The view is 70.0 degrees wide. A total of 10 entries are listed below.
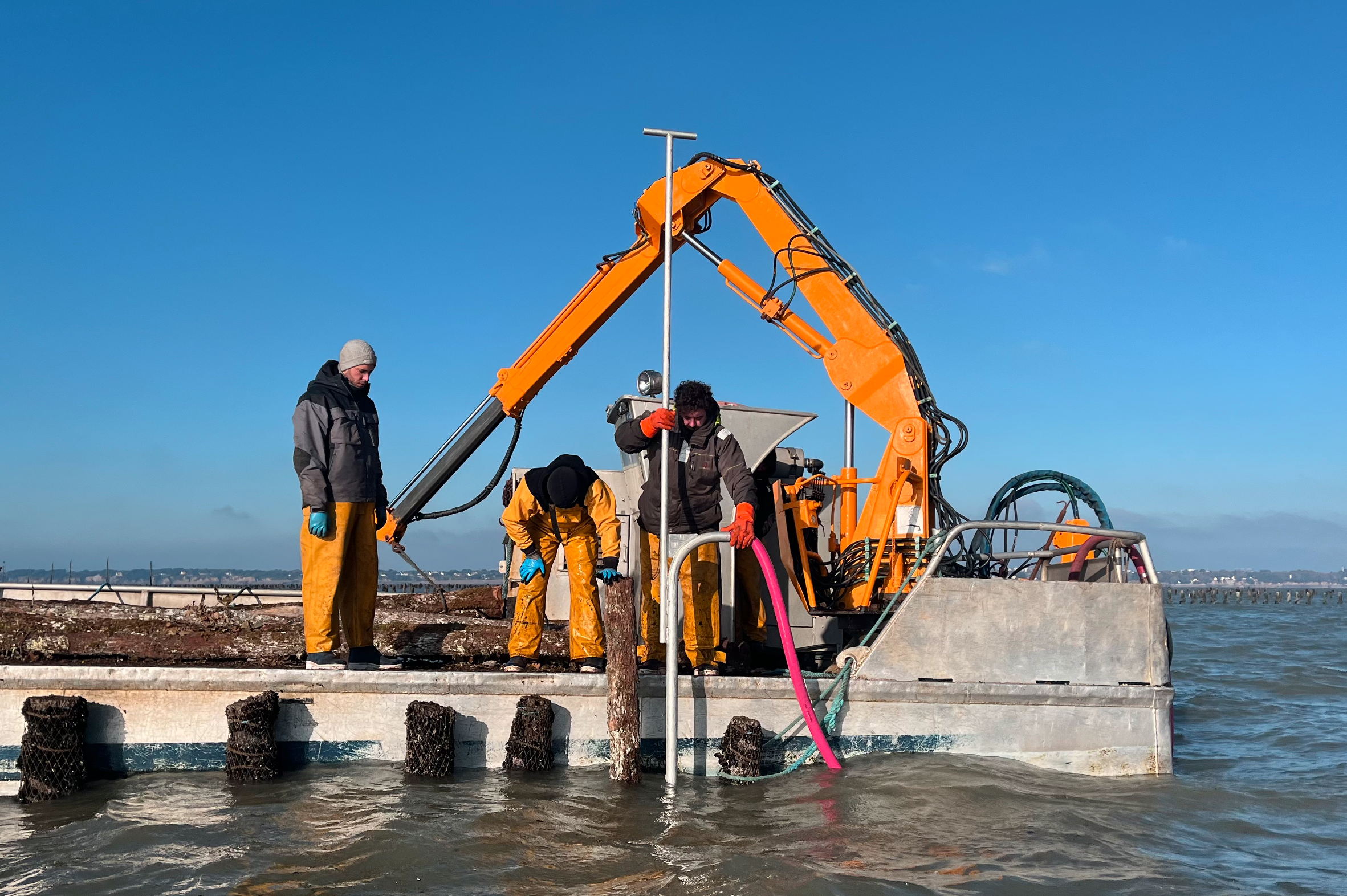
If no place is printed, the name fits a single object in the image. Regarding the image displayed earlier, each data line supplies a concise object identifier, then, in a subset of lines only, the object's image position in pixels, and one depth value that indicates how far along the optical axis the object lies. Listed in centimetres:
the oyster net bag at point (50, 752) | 517
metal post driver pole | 555
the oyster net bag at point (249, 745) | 538
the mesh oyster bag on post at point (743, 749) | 576
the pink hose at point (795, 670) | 566
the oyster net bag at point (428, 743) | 557
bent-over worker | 628
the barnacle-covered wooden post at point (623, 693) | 556
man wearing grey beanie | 570
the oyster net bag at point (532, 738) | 570
